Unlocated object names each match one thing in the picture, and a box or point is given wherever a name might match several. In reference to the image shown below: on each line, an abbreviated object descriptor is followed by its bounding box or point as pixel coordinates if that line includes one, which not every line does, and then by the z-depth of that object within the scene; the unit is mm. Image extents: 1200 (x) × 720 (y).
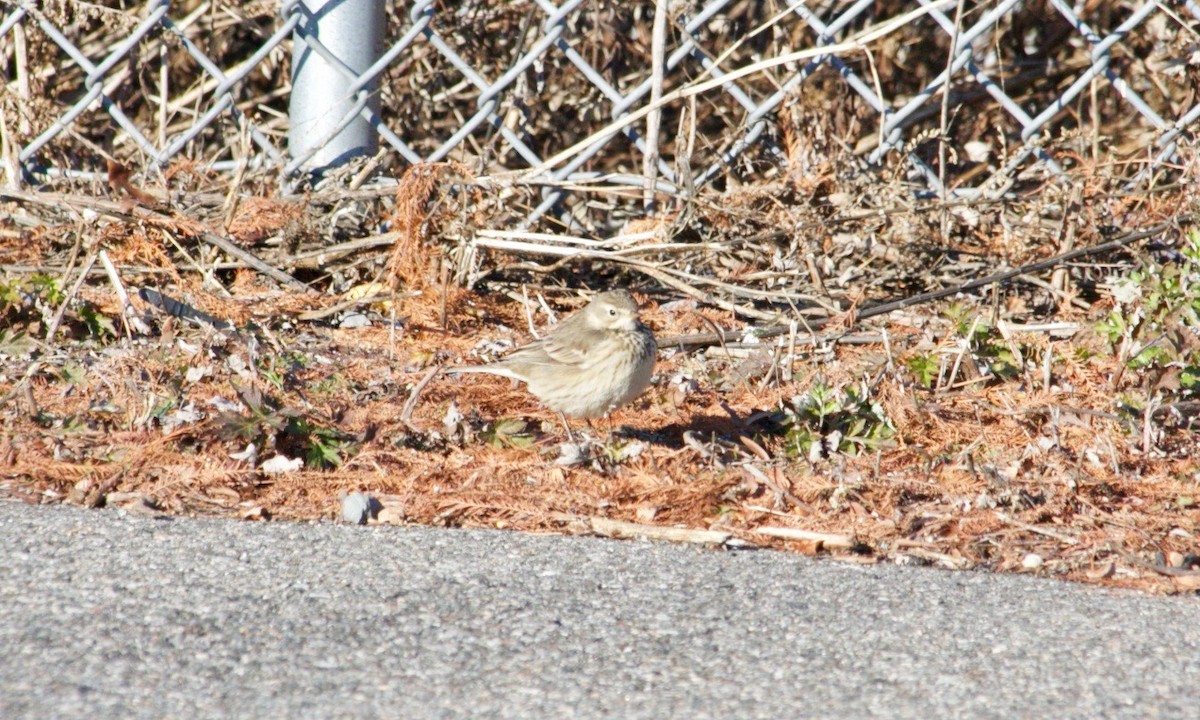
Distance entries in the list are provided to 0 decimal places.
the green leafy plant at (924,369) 11852
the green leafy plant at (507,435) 10766
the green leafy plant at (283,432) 9812
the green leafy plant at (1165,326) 10891
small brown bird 11391
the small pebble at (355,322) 13203
